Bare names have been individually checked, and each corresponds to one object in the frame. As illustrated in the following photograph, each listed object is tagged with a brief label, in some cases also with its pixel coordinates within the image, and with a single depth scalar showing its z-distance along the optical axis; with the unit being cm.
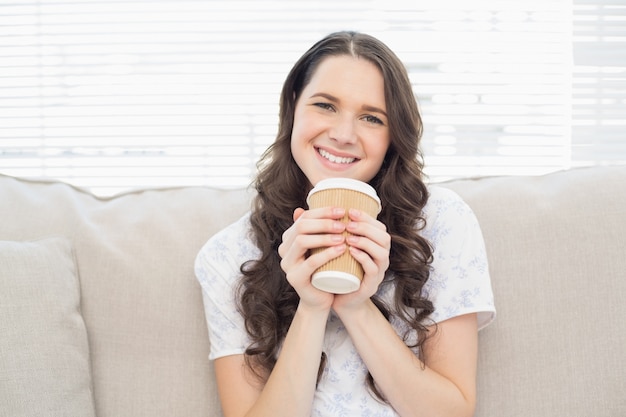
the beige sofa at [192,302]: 142
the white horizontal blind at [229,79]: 226
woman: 128
